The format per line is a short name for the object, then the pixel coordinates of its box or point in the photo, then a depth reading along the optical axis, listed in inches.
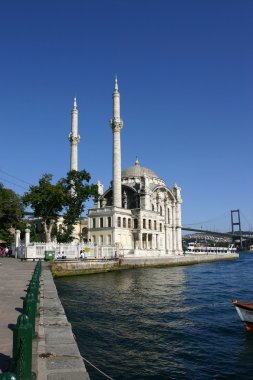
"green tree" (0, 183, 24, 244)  1865.2
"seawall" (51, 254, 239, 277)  1232.2
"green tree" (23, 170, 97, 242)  1637.6
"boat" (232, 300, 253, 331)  472.6
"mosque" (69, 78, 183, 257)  2108.8
